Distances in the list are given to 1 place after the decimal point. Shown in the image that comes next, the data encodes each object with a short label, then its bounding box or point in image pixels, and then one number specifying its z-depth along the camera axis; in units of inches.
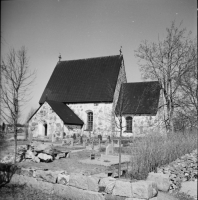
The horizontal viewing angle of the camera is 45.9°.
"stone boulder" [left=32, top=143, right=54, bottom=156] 389.9
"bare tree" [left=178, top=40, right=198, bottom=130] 555.6
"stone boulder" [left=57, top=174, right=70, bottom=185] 208.8
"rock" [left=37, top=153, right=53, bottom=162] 372.2
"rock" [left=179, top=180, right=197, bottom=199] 266.5
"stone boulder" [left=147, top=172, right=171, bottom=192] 261.3
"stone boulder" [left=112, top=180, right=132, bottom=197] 178.2
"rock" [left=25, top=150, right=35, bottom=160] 372.2
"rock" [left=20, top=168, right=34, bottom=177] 234.4
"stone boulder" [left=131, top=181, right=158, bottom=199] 170.9
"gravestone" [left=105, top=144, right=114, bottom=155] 472.9
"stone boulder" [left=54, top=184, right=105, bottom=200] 189.9
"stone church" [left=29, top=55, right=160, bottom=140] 715.4
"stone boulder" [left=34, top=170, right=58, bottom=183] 216.4
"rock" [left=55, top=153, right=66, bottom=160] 404.9
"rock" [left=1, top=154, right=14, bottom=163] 336.8
